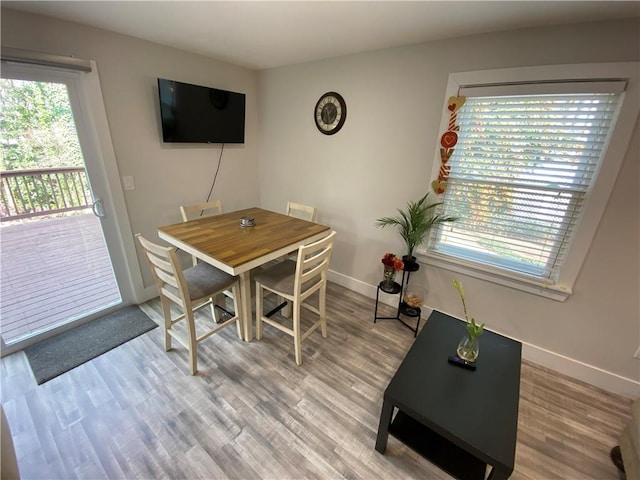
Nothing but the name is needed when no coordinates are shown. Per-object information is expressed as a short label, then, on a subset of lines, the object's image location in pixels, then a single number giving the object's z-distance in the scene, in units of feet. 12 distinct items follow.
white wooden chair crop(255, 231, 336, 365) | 5.74
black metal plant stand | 7.38
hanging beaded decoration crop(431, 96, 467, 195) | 6.36
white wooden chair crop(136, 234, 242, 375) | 5.28
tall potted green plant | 7.03
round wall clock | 8.21
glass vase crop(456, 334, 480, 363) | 4.74
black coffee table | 3.66
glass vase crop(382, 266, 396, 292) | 7.57
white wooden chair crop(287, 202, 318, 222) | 8.46
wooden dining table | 5.66
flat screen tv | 7.59
